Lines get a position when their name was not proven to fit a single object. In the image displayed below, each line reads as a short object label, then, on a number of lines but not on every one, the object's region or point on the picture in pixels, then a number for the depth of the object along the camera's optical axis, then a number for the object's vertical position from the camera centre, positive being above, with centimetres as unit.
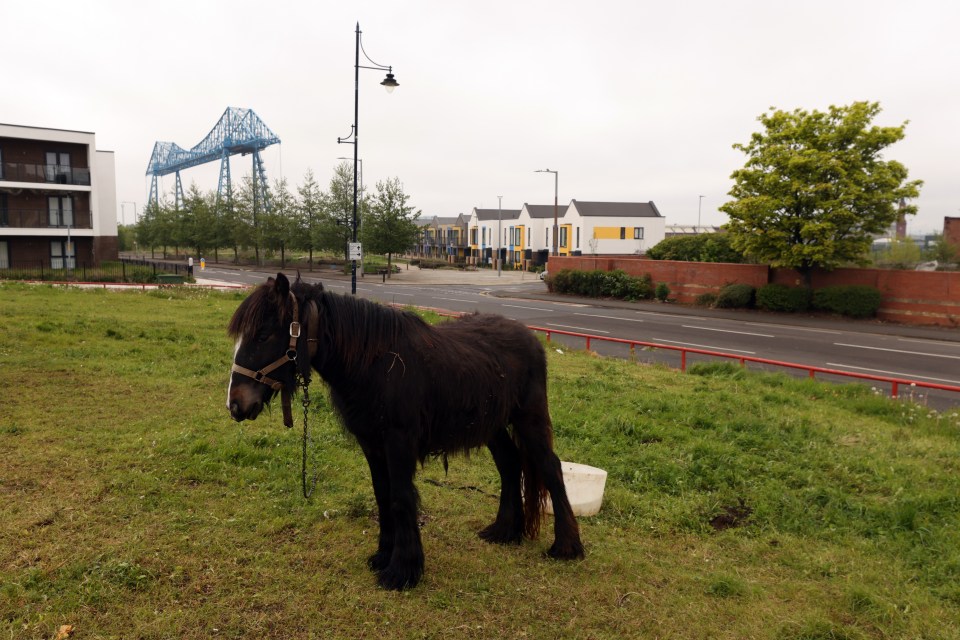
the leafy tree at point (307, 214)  5781 +433
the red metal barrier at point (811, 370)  996 -190
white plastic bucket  565 -203
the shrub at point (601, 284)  3406 -114
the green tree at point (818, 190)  2470 +315
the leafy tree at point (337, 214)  5384 +426
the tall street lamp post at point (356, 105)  2102 +559
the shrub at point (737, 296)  2883 -137
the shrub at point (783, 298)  2722 -137
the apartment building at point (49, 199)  3847 +375
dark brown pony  397 -82
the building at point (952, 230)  4494 +287
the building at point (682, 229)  9088 +555
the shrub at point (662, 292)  3275 -141
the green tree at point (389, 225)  5197 +309
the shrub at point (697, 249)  3641 +101
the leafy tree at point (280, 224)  5856 +336
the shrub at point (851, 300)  2539 -134
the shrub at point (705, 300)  3058 -168
